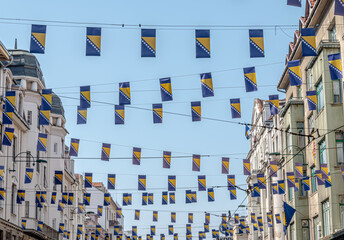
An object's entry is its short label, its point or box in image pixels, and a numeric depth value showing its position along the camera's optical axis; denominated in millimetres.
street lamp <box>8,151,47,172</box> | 51650
